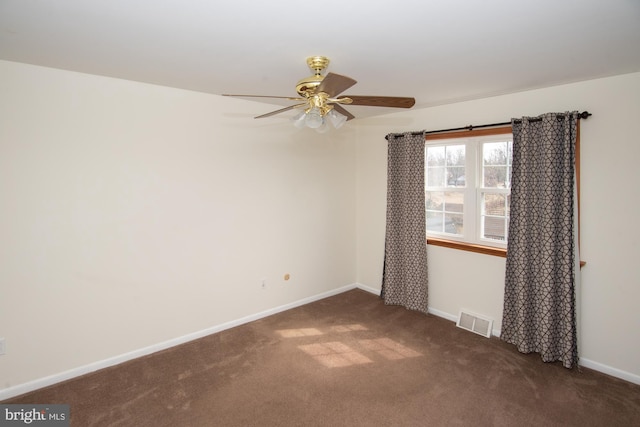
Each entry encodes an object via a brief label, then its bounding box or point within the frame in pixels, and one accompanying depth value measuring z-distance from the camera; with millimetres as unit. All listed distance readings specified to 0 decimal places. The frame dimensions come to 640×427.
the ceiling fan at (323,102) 1942
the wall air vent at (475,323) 3371
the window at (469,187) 3344
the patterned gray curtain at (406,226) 3801
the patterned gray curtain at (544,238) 2746
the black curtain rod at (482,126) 2684
